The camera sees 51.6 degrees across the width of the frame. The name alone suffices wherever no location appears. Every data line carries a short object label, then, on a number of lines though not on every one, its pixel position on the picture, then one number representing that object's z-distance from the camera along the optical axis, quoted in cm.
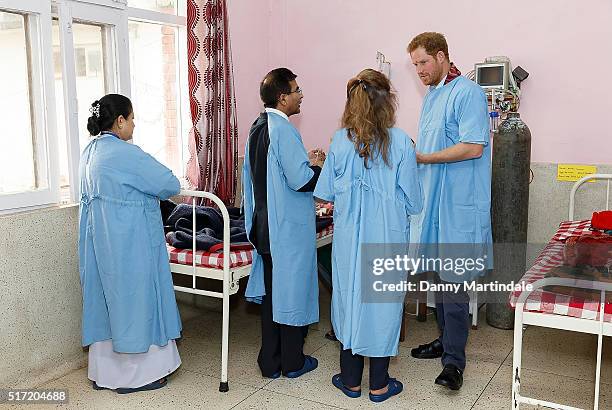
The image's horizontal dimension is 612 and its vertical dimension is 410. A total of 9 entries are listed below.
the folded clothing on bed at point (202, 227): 305
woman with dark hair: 276
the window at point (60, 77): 294
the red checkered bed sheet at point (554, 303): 215
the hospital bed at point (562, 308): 213
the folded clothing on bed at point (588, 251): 243
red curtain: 382
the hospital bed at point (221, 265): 289
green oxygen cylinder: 361
